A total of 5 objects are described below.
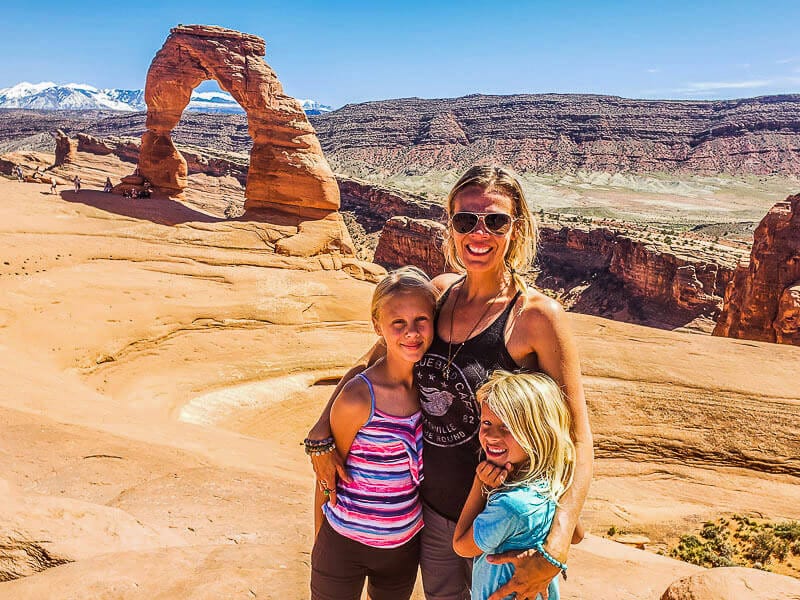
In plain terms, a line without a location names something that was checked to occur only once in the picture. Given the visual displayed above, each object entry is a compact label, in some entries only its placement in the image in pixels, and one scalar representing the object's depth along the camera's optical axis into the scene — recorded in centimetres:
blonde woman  254
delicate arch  2225
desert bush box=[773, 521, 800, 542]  732
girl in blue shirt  230
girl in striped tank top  266
